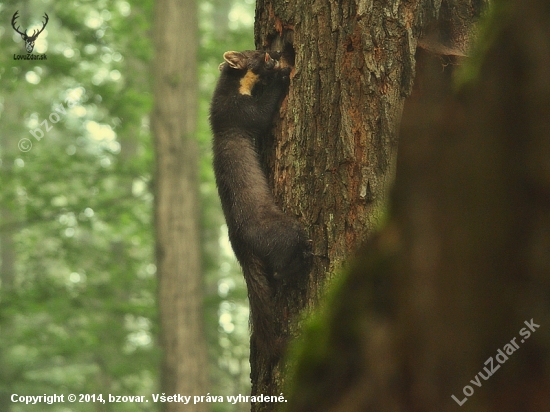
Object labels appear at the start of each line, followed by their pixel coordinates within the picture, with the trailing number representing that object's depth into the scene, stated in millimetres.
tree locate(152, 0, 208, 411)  18984
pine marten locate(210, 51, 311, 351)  6988
